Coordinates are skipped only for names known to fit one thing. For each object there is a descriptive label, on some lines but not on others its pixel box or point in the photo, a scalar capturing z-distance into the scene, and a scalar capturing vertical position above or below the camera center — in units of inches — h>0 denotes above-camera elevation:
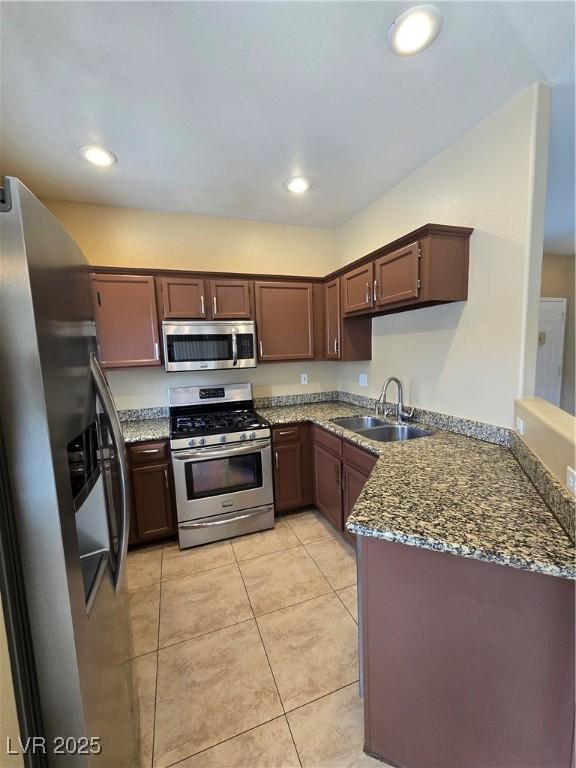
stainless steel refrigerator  23.6 -11.4
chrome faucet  98.6 -17.3
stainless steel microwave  103.3 +3.7
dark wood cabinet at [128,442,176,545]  94.8 -42.0
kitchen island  35.1 -34.3
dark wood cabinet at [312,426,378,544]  85.9 -37.5
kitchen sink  92.9 -25.8
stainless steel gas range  96.9 -38.3
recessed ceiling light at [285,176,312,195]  94.0 +51.3
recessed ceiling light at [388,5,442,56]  46.7 +49.6
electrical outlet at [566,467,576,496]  40.1 -17.6
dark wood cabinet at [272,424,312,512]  109.3 -40.1
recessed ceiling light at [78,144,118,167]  76.4 +50.9
